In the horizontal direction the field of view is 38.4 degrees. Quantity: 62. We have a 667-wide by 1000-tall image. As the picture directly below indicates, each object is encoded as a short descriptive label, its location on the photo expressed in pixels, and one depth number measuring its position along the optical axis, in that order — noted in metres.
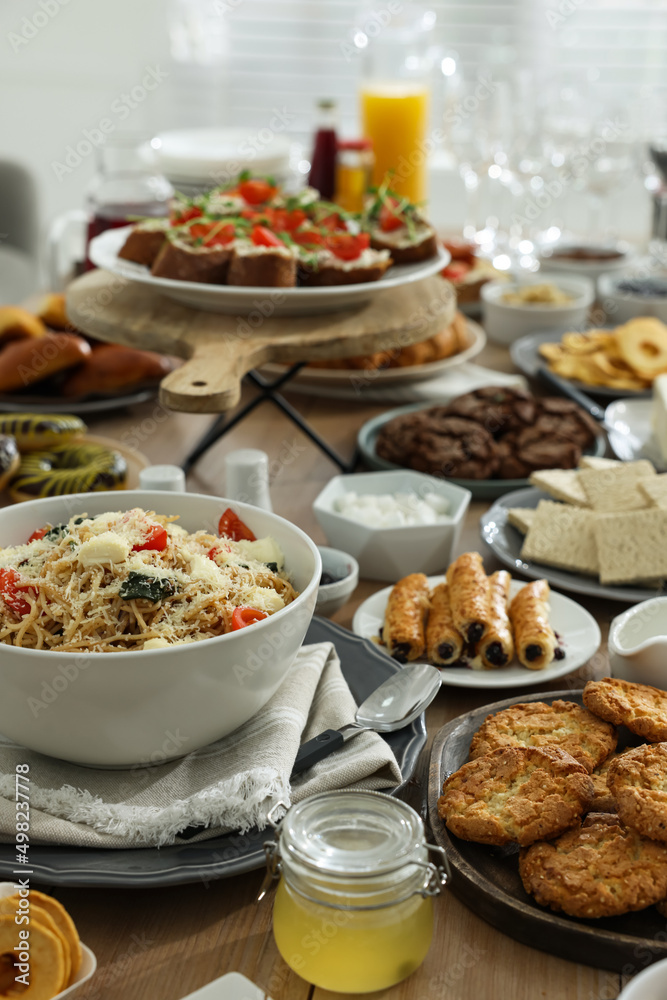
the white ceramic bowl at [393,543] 1.50
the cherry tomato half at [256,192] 2.27
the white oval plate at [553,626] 1.20
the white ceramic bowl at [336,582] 1.36
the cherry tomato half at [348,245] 1.86
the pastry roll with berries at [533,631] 1.22
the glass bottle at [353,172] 3.07
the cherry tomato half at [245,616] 0.96
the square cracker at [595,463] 1.73
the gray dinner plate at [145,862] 0.84
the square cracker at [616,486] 1.54
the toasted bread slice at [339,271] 1.79
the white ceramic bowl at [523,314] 2.70
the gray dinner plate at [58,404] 2.08
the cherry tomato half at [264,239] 1.84
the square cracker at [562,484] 1.61
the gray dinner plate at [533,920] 0.80
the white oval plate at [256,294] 1.67
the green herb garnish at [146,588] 0.97
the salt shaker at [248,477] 1.53
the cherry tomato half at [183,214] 2.01
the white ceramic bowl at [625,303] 2.77
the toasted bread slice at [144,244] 1.88
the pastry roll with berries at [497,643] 1.23
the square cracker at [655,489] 1.49
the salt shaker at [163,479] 1.49
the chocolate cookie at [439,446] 1.82
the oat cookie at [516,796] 0.86
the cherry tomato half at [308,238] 1.94
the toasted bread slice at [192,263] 1.76
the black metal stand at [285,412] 1.90
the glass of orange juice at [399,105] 3.30
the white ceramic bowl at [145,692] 0.86
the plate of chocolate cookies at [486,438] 1.83
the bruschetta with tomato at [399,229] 2.00
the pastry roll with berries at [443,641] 1.24
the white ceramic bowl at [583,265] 3.14
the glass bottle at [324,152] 3.11
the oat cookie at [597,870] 0.80
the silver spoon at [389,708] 1.01
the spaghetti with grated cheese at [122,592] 0.96
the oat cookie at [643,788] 0.82
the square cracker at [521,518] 1.58
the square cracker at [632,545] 1.42
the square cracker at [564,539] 1.48
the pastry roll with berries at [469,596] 1.24
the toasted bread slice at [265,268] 1.72
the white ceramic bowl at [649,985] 0.68
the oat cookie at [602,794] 0.91
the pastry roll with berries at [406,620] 1.25
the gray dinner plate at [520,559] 1.42
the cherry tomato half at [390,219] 2.09
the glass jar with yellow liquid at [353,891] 0.75
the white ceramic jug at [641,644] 1.11
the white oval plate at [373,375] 2.27
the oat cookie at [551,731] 0.98
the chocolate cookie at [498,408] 1.97
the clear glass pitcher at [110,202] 2.49
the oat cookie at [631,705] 0.98
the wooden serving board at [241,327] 1.57
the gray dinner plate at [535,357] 2.31
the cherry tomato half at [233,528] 1.17
